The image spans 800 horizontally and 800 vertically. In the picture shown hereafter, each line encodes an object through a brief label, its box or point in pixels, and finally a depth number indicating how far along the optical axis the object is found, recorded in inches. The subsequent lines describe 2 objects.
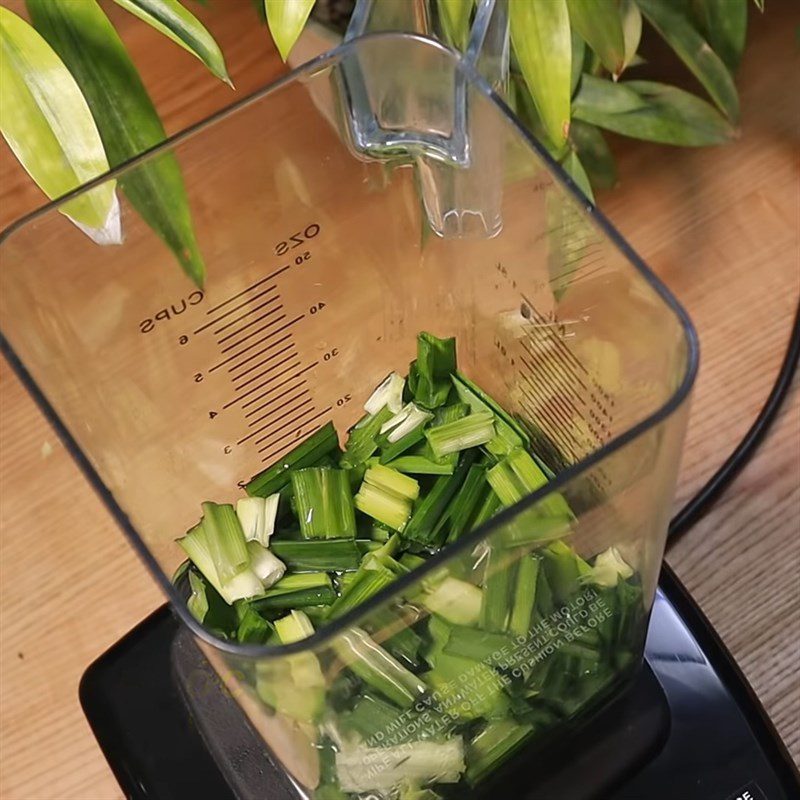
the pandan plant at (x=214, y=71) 18.2
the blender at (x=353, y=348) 16.8
